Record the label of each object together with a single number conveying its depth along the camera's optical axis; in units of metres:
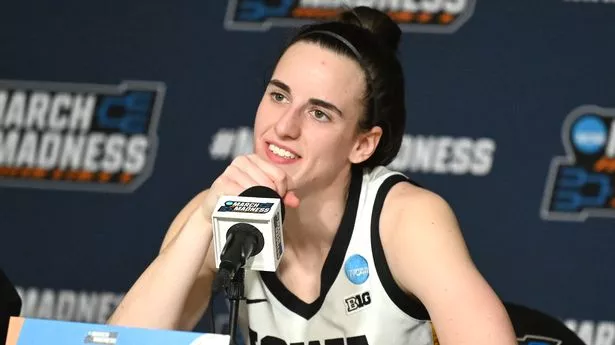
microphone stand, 4.21
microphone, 4.23
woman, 4.55
